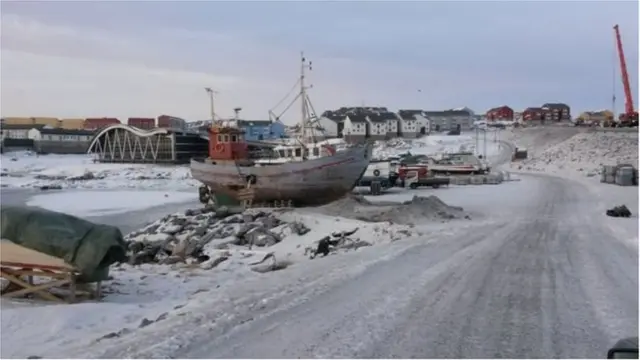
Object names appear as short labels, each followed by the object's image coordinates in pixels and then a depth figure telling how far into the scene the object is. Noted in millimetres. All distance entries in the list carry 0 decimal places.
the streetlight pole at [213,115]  35781
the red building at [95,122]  157988
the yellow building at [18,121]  150625
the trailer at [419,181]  40147
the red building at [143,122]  122088
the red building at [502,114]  156125
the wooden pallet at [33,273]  11242
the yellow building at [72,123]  170250
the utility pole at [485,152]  74875
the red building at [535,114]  142750
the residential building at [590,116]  127925
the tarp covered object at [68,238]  11477
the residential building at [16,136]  114625
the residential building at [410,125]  124750
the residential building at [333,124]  121062
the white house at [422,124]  126300
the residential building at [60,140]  115562
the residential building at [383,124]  121438
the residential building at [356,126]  118375
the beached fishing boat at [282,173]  28766
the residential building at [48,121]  163350
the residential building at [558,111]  145500
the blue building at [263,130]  105675
